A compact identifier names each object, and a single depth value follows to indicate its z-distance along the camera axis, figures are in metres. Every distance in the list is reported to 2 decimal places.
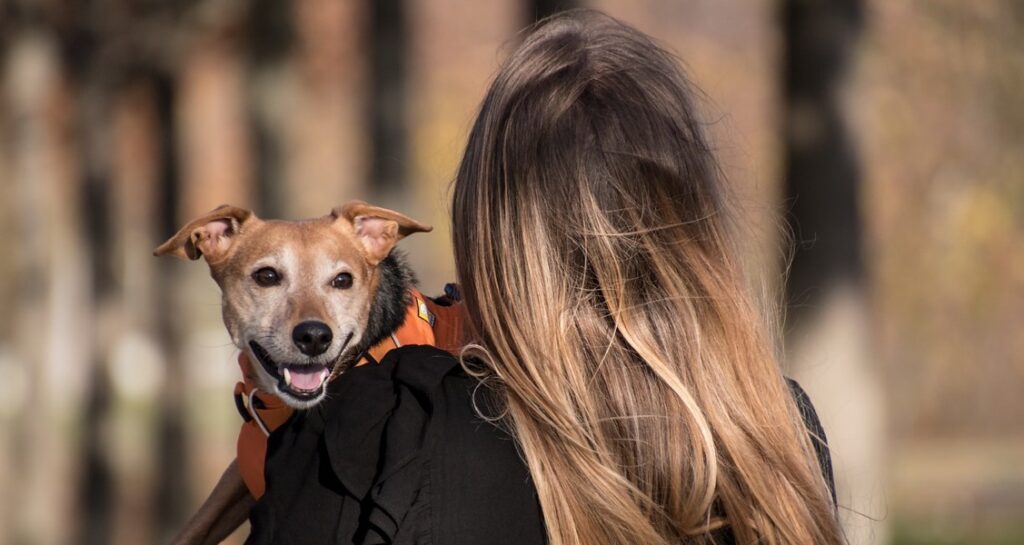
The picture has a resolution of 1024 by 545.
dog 6.86
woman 5.16
